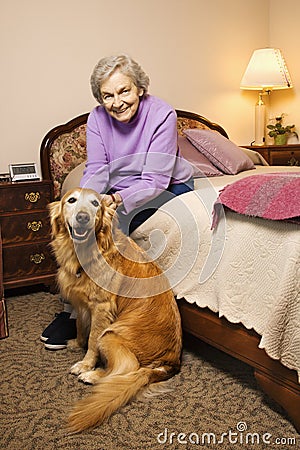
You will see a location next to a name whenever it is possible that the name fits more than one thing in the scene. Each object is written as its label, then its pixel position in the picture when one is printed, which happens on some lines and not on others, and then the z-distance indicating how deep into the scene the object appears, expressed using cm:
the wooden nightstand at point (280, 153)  387
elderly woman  218
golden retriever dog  182
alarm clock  307
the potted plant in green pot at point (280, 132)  416
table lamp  397
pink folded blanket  152
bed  149
